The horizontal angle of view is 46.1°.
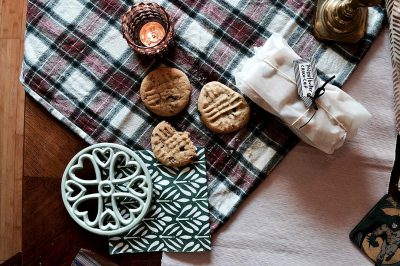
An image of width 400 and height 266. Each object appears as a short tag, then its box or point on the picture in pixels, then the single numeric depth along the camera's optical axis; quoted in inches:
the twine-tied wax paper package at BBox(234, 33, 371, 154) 32.8
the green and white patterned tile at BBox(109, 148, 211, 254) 34.1
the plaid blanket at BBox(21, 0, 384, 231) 35.4
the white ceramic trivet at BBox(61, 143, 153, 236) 33.0
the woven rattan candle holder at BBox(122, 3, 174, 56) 34.3
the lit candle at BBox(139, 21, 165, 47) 35.3
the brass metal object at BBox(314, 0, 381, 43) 34.1
